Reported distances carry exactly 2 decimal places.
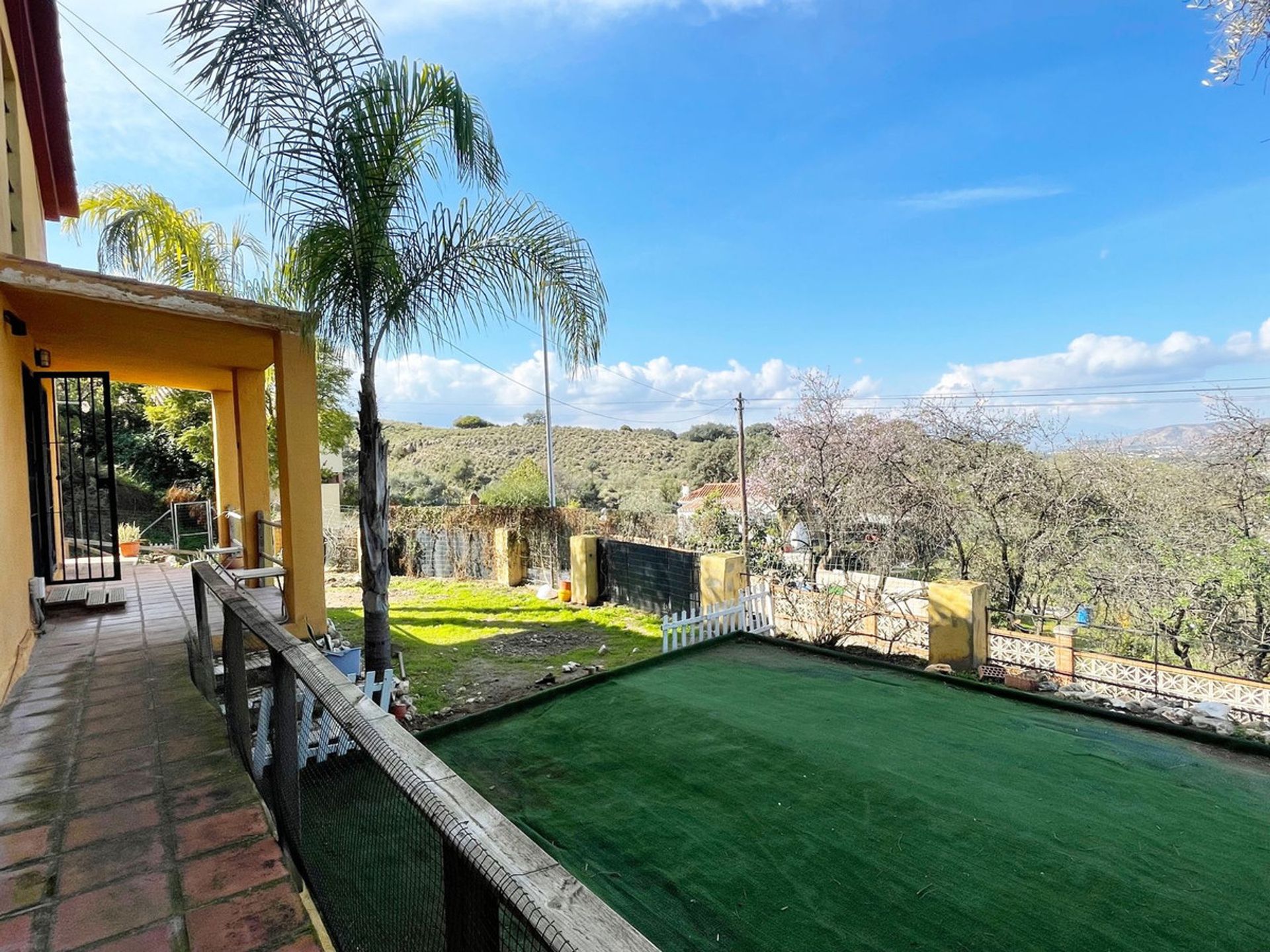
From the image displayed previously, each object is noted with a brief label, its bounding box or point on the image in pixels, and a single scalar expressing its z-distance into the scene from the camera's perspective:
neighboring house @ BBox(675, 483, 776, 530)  13.20
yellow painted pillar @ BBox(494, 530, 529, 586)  13.79
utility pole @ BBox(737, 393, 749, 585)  12.82
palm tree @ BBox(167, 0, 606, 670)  4.66
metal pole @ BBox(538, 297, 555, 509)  16.22
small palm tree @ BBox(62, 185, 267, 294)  8.57
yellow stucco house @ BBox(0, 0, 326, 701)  3.99
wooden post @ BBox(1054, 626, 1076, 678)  6.70
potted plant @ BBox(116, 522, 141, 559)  9.64
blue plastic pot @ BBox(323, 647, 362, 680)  5.29
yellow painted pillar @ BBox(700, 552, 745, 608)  8.76
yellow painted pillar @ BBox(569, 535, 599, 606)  11.77
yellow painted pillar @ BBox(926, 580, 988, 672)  6.88
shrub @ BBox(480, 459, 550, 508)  19.83
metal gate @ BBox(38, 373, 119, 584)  5.48
